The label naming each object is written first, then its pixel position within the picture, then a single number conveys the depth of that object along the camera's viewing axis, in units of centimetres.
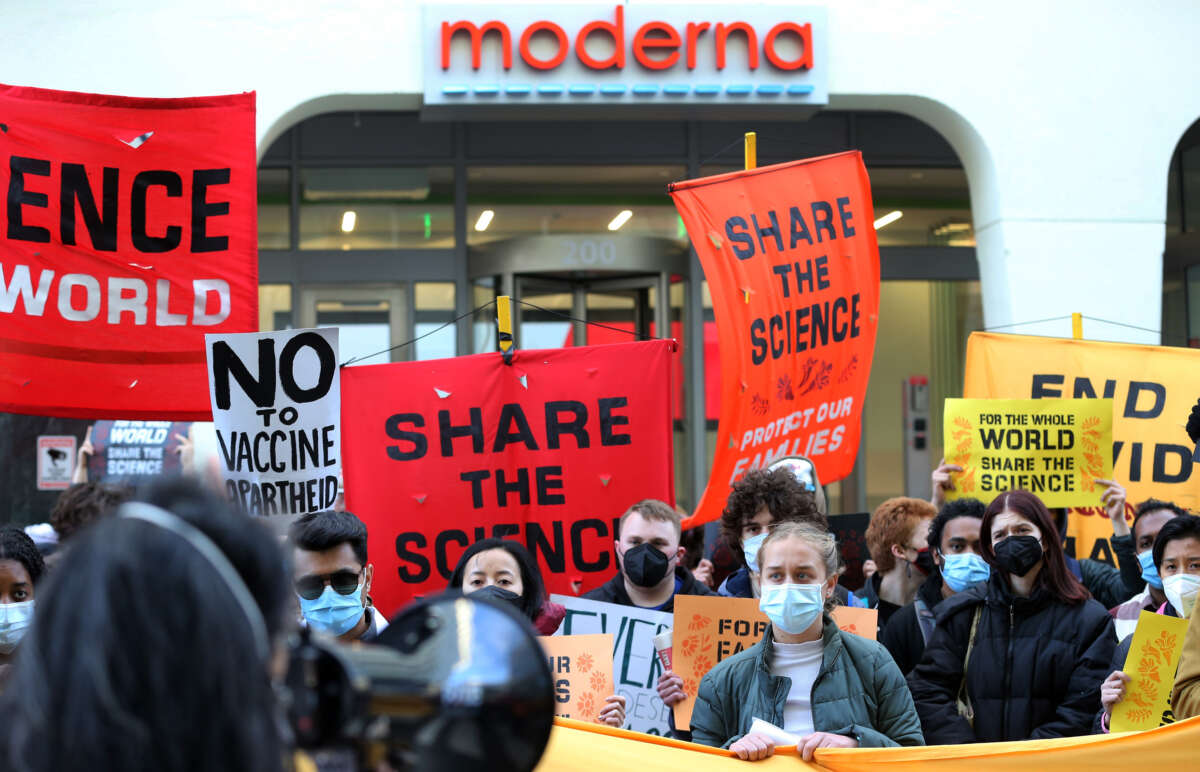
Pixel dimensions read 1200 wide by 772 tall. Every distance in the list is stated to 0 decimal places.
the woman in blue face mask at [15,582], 413
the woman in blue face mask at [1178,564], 457
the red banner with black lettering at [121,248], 541
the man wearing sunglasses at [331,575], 406
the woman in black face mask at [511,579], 434
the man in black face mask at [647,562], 505
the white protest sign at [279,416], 546
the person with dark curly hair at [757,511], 519
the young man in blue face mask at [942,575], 511
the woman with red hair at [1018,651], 437
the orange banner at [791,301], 655
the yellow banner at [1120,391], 748
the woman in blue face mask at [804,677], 375
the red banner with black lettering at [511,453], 613
